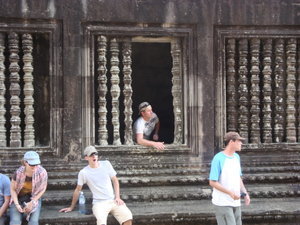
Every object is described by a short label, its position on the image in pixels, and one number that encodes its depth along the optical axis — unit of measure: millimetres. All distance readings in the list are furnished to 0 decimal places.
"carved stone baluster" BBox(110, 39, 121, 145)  7578
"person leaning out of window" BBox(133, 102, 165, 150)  7609
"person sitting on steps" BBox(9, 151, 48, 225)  6480
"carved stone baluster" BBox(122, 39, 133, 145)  7629
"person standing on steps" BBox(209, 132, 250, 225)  5926
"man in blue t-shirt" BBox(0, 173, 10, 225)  6550
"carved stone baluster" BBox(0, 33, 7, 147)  7324
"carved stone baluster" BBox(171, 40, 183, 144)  7797
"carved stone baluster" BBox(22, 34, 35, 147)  7375
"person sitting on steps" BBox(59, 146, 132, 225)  6660
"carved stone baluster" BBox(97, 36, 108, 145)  7543
